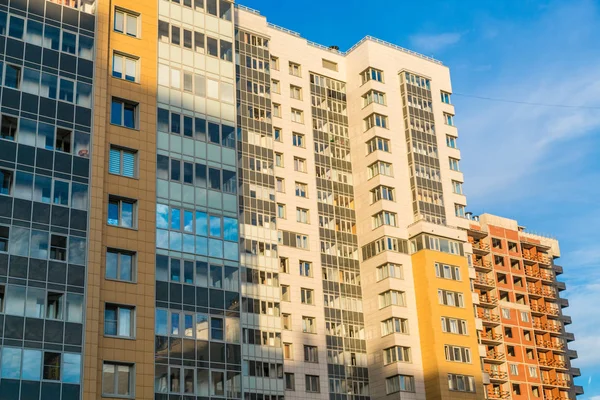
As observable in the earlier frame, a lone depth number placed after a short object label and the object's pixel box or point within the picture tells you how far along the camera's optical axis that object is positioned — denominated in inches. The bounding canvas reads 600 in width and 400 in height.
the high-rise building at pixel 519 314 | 4426.7
